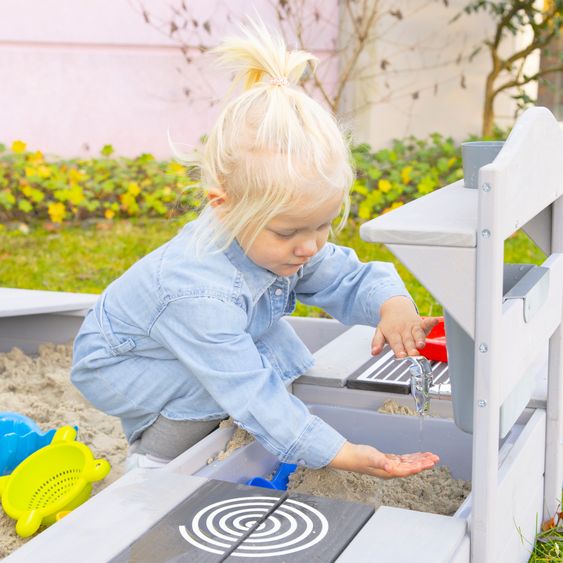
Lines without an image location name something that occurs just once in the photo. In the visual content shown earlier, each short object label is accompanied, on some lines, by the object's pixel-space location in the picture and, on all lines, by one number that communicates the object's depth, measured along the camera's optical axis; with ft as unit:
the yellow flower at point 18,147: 17.01
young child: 5.14
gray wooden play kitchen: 4.17
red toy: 7.48
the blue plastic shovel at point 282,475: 6.09
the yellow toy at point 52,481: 5.97
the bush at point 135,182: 16.16
